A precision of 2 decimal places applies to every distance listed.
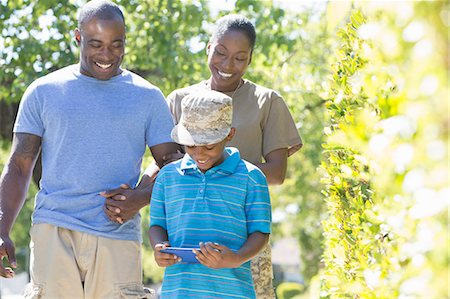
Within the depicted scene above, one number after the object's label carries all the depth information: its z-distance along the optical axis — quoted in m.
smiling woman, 6.67
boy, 5.63
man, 6.48
